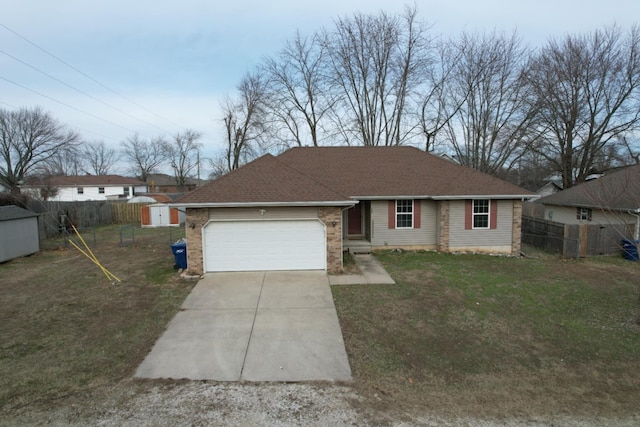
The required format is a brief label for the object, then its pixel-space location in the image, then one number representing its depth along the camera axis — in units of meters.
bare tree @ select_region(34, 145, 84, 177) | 41.50
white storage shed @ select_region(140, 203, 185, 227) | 24.88
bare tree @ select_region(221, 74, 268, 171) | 33.09
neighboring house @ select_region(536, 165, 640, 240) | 15.17
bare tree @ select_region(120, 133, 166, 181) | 63.50
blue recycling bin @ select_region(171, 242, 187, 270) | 11.21
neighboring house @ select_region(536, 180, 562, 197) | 42.94
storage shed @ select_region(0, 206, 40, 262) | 13.06
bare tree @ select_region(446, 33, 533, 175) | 24.89
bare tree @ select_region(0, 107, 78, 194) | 39.19
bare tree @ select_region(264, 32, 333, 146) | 29.20
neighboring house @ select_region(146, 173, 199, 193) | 60.60
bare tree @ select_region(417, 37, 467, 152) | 26.84
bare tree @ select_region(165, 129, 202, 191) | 60.56
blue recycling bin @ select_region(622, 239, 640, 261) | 13.98
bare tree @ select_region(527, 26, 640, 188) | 24.13
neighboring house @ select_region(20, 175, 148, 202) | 46.64
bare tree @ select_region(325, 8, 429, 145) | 27.12
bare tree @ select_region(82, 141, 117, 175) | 65.38
